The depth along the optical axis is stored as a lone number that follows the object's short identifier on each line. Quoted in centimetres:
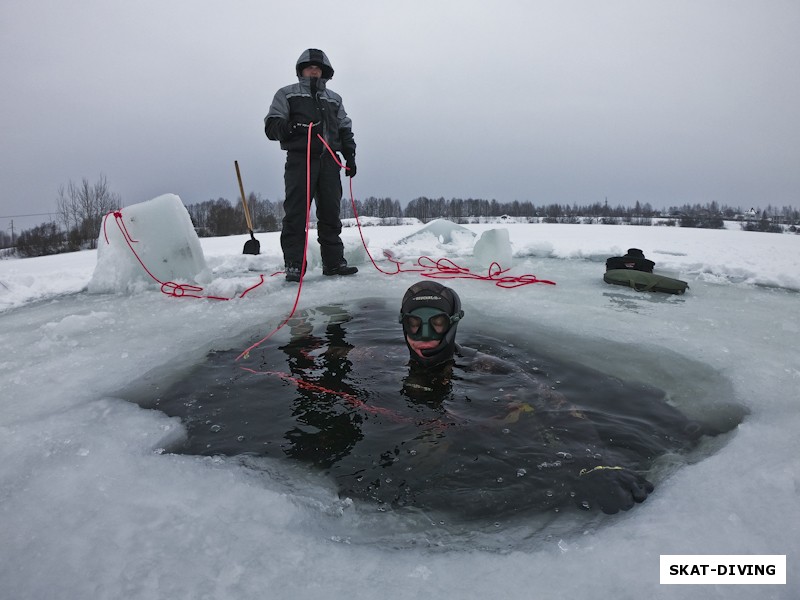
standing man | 430
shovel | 617
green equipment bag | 396
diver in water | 130
